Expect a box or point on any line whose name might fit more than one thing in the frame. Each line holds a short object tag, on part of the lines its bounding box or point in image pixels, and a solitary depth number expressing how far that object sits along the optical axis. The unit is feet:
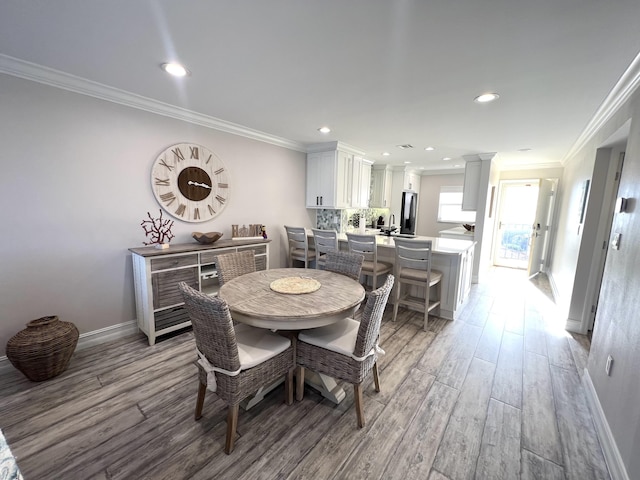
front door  17.46
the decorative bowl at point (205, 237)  9.92
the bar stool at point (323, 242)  12.29
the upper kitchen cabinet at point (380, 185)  21.27
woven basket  6.40
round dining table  5.38
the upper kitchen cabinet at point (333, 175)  14.43
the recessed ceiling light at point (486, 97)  7.29
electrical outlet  5.59
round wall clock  9.45
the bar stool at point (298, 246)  13.20
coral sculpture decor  9.23
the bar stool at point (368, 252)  11.21
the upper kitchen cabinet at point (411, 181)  22.19
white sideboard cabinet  8.28
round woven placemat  6.61
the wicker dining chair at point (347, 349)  5.24
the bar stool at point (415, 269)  9.93
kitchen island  10.73
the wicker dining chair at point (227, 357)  4.59
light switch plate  6.10
